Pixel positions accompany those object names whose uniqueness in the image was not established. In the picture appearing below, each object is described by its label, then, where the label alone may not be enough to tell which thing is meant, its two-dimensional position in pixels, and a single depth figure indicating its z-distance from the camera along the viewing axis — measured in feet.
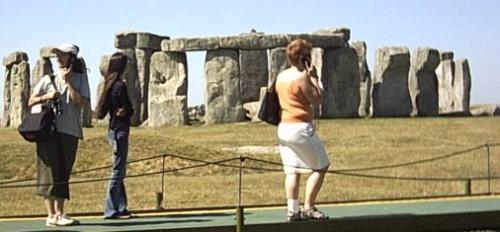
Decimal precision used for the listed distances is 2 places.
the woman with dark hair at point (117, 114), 29.12
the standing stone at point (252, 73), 104.22
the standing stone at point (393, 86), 106.83
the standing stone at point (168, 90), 102.94
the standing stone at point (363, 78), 114.83
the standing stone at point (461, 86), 116.47
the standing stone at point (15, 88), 109.60
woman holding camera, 27.48
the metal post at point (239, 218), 25.31
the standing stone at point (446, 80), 120.16
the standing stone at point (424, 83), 108.78
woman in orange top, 27.04
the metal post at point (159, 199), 33.50
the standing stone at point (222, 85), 101.60
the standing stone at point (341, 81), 105.09
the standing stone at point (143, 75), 111.14
